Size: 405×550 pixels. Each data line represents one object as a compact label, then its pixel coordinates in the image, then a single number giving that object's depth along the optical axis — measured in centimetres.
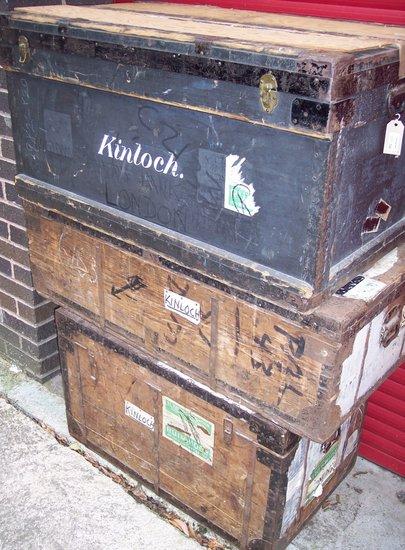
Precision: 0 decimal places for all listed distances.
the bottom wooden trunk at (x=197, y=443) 224
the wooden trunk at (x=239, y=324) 182
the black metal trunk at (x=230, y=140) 154
